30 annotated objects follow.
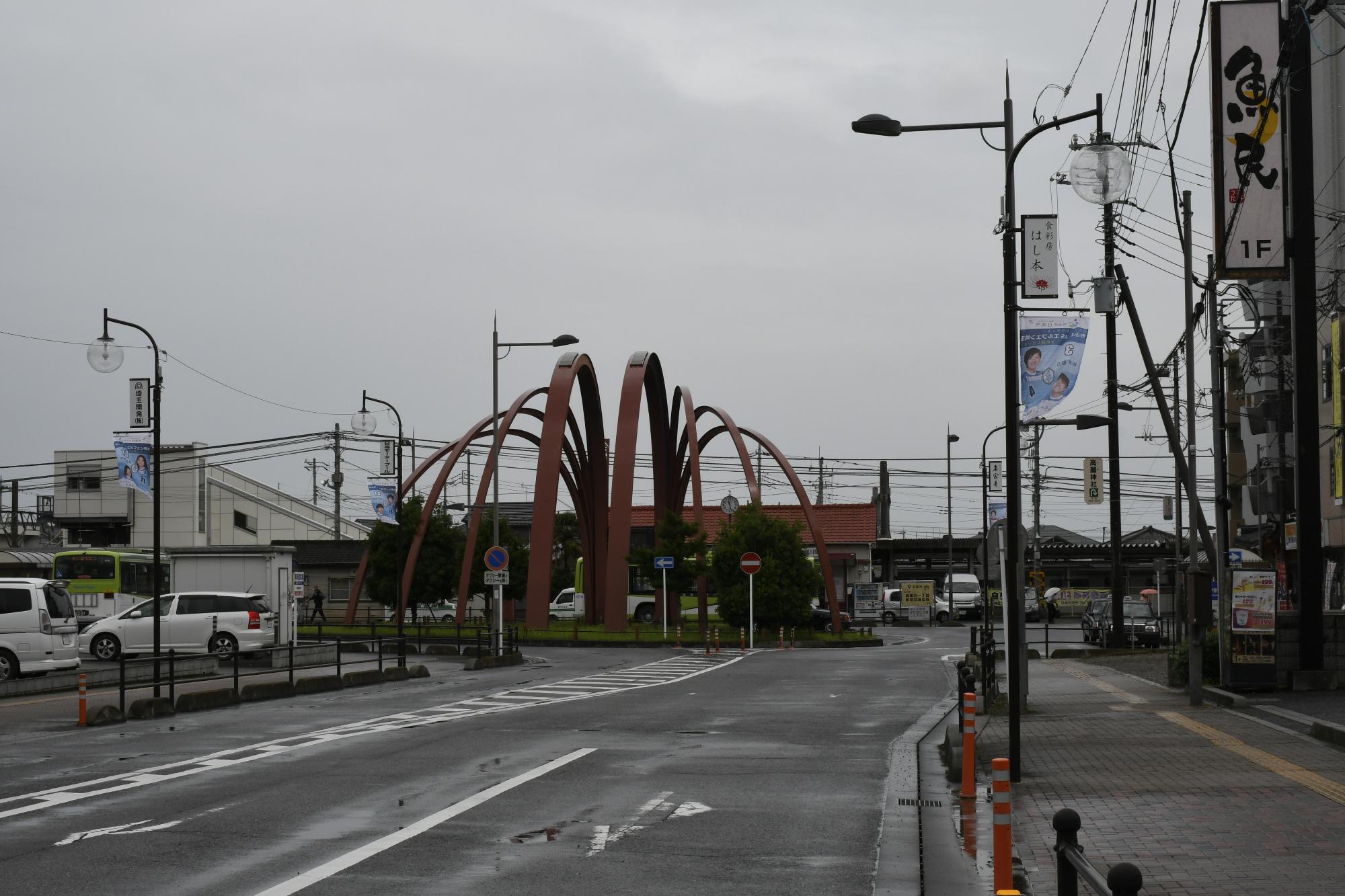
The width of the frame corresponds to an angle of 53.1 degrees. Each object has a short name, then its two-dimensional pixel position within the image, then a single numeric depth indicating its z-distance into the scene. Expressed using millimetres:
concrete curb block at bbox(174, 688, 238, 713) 21938
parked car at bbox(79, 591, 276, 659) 35188
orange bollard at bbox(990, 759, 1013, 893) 6746
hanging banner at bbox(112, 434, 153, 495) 34875
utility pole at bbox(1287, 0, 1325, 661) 22359
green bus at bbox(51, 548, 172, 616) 46625
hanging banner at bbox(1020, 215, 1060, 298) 22297
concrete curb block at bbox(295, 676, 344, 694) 25828
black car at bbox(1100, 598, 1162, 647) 44094
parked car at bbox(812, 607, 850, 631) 57375
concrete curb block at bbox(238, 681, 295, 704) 24109
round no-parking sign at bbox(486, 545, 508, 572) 36781
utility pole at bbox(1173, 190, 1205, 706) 21219
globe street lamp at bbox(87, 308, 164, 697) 27000
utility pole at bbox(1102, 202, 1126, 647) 38906
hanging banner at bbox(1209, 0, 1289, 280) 21750
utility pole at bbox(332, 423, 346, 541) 73125
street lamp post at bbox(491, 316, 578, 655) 35744
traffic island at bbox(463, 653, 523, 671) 33844
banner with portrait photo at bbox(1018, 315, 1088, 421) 25109
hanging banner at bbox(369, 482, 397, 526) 48250
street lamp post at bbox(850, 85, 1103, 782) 12727
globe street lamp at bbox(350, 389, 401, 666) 32750
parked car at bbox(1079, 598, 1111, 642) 46469
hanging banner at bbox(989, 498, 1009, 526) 54688
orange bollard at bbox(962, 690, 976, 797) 11516
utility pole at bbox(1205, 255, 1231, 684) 22734
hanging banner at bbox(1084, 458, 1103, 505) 65000
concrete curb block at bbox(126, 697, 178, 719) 20859
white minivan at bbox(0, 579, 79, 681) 26188
